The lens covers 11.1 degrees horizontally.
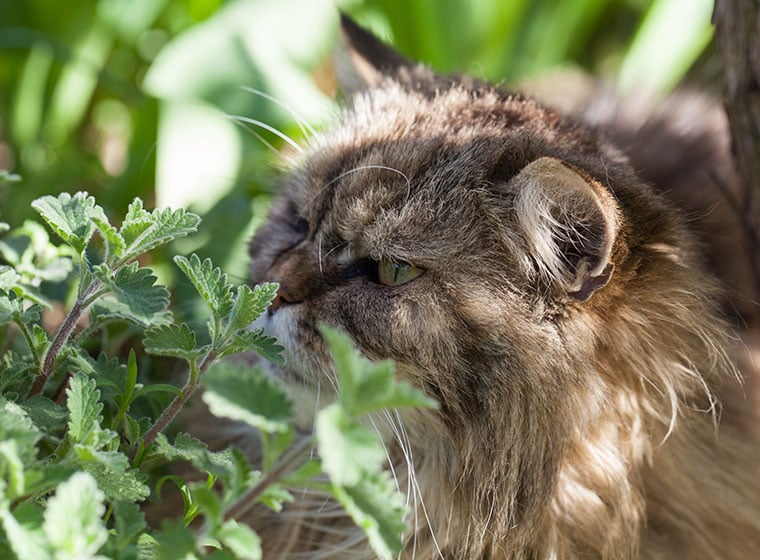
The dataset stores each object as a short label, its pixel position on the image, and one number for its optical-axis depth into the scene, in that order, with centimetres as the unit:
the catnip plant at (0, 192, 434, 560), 121
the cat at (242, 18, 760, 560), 132
